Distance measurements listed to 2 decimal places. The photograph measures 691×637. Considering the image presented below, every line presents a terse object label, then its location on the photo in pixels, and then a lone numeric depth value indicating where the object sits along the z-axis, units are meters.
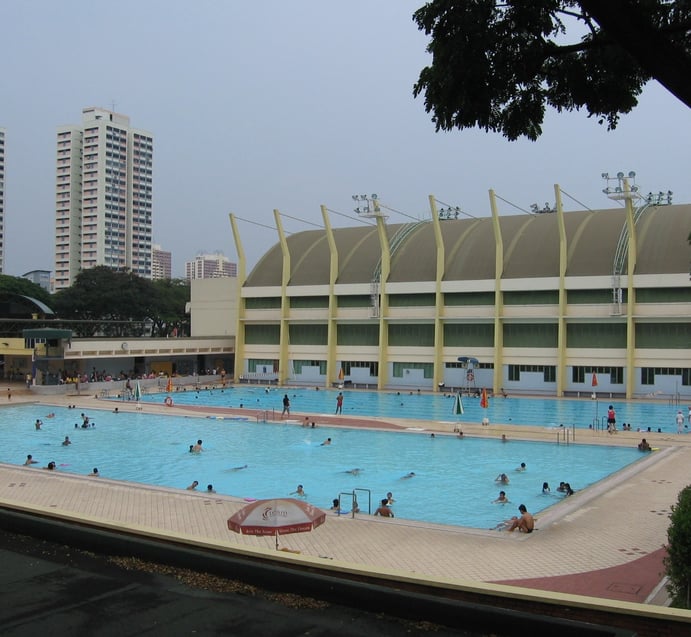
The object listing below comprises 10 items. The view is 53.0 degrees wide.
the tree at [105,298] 85.81
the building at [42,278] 154.69
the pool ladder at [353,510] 16.22
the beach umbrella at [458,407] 33.12
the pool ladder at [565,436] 28.11
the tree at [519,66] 7.36
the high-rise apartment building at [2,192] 144.62
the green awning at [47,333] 47.66
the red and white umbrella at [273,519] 11.38
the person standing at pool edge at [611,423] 30.00
